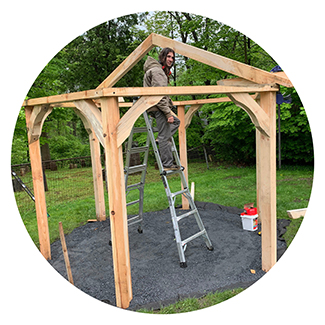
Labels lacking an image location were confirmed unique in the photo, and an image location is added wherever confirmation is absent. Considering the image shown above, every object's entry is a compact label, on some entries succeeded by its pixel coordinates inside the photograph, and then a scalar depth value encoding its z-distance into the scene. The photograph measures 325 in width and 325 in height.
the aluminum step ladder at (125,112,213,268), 4.27
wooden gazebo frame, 3.06
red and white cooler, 5.30
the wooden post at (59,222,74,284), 3.30
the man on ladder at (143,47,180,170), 4.07
